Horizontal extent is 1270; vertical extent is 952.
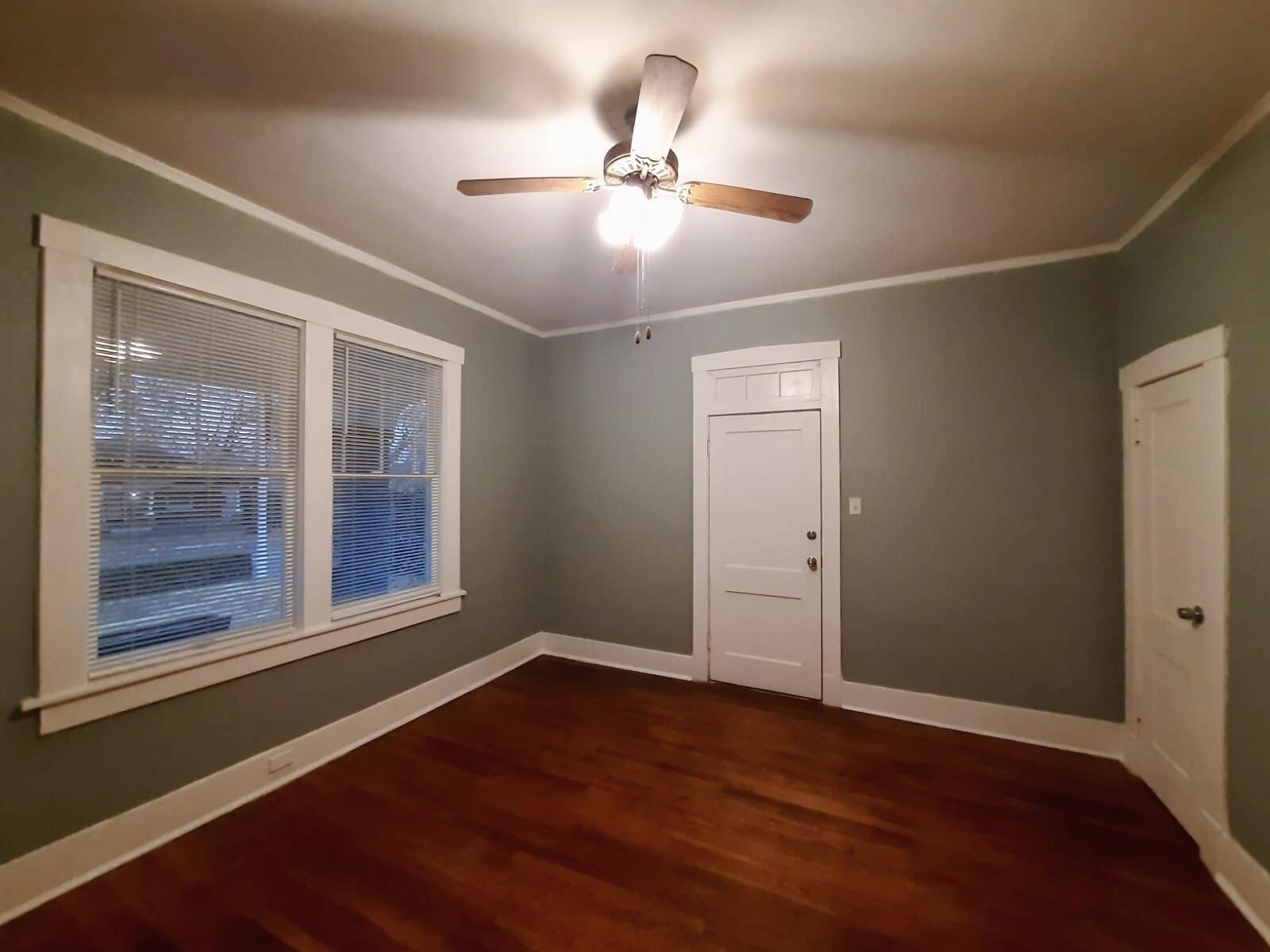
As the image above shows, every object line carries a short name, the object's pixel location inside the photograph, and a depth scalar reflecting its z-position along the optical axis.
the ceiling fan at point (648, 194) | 1.57
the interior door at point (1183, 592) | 1.81
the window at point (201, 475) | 1.72
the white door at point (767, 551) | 3.19
